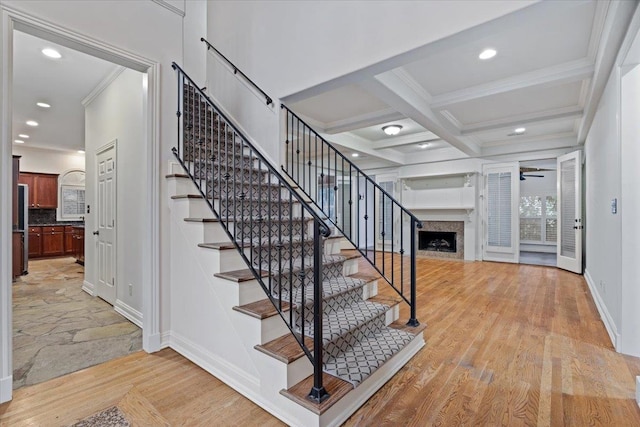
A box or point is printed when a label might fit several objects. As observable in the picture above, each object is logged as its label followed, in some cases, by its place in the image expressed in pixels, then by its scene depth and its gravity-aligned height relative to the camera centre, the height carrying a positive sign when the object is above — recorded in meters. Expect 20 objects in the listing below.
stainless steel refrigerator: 5.84 -0.05
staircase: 1.69 -0.74
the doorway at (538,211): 9.16 +0.06
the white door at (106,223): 3.80 -0.14
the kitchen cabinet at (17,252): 5.26 -0.72
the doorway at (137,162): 1.90 +0.38
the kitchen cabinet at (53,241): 7.65 -0.73
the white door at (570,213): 5.50 +0.00
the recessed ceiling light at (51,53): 3.34 +1.81
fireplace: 7.47 -0.71
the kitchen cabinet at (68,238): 7.96 -0.68
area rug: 1.67 -1.18
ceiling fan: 8.87 +1.29
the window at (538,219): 9.27 -0.20
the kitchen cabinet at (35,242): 7.48 -0.74
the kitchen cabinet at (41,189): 7.68 +0.63
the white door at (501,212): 6.73 +0.02
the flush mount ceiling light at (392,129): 5.30 +1.50
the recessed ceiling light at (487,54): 2.99 +1.62
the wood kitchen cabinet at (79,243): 6.49 -0.68
